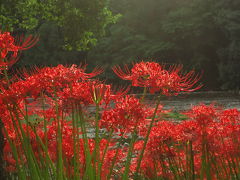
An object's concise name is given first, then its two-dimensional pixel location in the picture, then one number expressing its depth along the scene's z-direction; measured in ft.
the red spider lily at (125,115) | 6.67
